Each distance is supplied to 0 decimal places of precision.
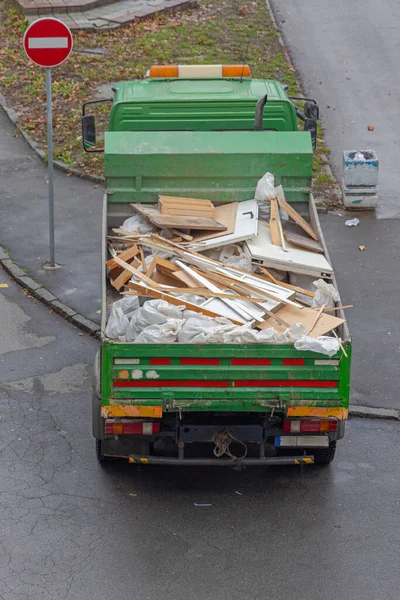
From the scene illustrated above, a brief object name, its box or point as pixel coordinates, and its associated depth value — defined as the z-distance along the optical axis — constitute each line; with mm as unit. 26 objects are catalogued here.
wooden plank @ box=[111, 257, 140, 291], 15182
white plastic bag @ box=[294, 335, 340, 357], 12806
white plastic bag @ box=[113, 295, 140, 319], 14195
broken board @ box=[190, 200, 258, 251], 15733
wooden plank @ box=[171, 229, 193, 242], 16109
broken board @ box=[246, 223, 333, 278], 15284
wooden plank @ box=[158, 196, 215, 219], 16587
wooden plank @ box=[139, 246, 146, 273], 15207
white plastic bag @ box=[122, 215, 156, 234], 16544
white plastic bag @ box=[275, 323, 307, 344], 12974
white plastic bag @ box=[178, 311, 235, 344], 13009
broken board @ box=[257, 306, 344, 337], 13538
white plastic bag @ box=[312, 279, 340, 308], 14574
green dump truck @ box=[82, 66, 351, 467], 12966
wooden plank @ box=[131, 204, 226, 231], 16138
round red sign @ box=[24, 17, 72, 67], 19775
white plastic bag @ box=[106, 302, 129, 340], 13770
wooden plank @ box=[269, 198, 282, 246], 16138
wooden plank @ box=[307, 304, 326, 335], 13497
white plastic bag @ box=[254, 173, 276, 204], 17051
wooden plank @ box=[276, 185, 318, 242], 17051
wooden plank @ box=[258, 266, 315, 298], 14835
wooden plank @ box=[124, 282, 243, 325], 13741
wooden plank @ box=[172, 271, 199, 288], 14516
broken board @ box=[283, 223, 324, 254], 16095
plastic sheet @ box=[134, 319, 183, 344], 13089
